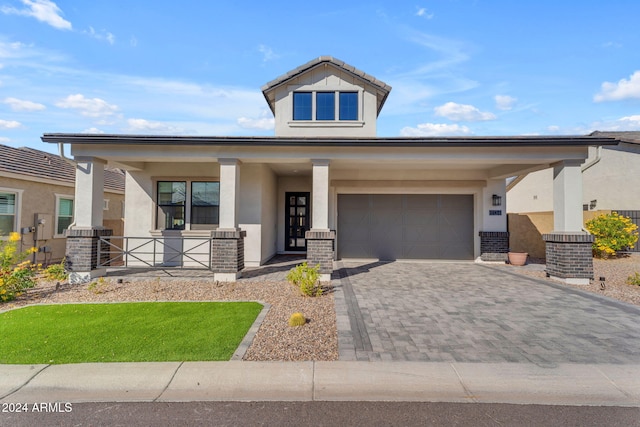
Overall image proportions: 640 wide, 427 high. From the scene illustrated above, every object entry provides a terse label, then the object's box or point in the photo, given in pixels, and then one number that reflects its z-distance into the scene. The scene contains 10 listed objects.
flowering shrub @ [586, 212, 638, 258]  12.30
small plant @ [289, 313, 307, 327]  5.05
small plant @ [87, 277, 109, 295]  7.29
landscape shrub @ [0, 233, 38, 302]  6.52
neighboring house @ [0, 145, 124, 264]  9.94
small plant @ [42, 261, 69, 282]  8.34
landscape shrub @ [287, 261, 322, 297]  6.84
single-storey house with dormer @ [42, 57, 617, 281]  8.30
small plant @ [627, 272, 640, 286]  7.84
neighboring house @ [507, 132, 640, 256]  13.64
